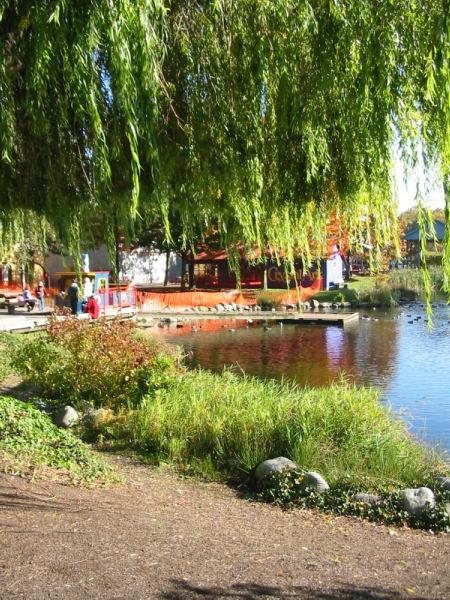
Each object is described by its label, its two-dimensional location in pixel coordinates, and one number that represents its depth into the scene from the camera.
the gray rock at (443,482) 7.62
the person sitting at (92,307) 27.28
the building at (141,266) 52.72
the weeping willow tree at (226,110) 3.79
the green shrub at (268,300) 41.47
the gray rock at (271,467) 7.83
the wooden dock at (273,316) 33.72
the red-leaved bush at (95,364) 11.16
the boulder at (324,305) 42.66
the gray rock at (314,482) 7.54
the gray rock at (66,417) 10.33
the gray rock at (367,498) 7.25
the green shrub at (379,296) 43.44
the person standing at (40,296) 32.99
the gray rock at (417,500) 7.02
